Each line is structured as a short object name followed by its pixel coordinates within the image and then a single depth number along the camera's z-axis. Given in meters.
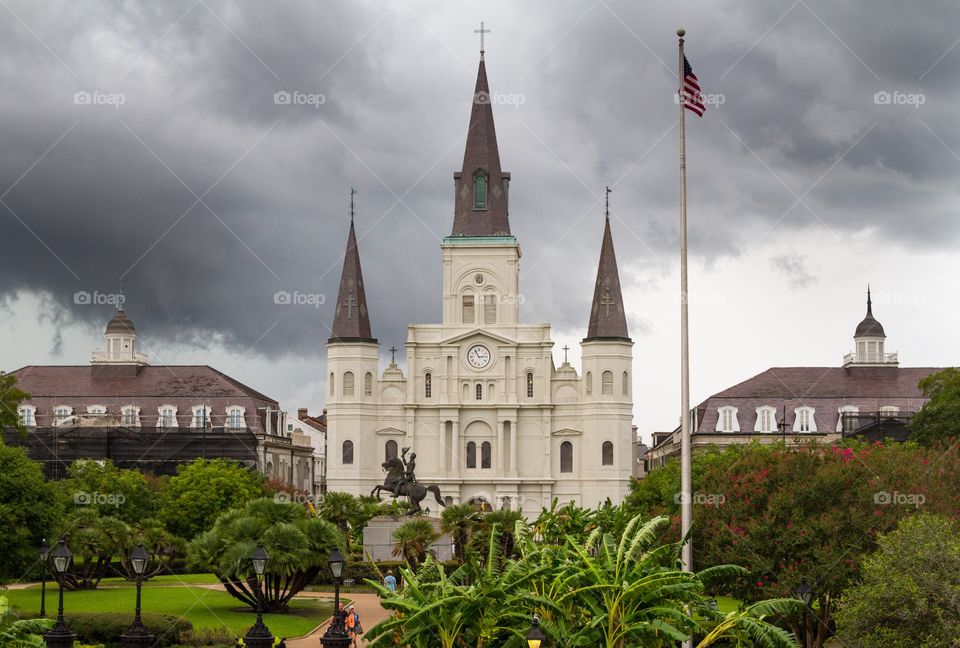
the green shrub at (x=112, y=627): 38.22
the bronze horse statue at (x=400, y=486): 70.19
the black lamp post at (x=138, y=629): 33.72
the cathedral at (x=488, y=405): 104.00
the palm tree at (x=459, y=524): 57.84
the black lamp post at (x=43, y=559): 39.88
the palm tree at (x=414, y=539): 54.00
